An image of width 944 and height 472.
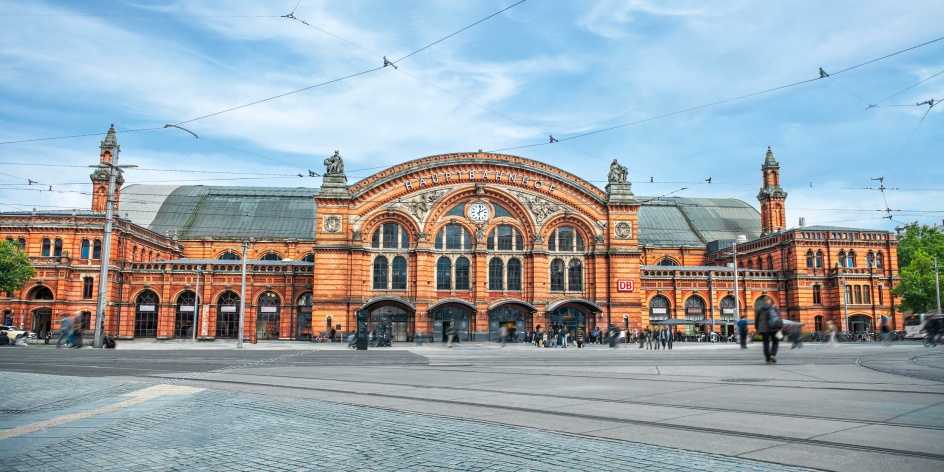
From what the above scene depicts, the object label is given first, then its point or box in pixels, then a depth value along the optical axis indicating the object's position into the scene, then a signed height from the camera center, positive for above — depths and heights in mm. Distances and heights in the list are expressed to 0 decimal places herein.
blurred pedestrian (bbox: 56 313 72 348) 37031 -484
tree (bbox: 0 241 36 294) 50762 +3592
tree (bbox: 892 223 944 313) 64625 +3777
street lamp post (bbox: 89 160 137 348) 35906 +1947
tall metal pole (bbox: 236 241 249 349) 45981 +533
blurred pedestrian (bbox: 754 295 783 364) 17484 -57
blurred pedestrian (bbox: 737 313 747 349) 23769 -489
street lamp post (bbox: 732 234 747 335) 59131 +985
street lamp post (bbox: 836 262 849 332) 63125 +1306
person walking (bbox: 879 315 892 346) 44588 -1018
